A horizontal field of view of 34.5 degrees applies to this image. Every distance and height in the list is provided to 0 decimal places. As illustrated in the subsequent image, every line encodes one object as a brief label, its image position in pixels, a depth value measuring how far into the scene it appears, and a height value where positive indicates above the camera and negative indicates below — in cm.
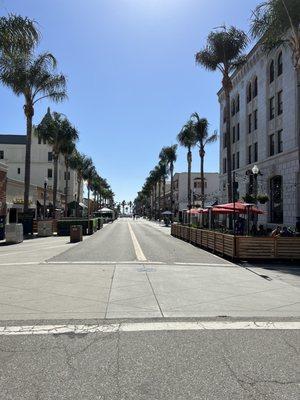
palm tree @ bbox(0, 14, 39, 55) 2145 +850
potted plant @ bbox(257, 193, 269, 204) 2860 +163
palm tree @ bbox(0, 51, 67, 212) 3431 +1032
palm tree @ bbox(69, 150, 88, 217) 7381 +978
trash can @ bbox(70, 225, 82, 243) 2953 -63
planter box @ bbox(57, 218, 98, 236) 3884 -12
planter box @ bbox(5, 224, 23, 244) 2853 -59
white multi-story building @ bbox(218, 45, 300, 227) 3269 +756
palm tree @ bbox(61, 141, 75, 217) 5232 +842
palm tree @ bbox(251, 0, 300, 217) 2106 +911
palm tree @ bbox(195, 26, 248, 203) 3272 +1174
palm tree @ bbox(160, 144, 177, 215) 9300 +1358
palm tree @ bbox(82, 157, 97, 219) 8906 +1026
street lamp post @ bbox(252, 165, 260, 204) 2314 +263
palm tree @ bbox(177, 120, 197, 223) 5612 +1066
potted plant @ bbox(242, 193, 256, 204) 2995 +167
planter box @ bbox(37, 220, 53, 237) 3688 -35
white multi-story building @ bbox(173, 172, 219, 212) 10456 +901
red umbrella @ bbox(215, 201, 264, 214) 2571 +95
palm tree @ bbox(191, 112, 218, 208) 5266 +997
